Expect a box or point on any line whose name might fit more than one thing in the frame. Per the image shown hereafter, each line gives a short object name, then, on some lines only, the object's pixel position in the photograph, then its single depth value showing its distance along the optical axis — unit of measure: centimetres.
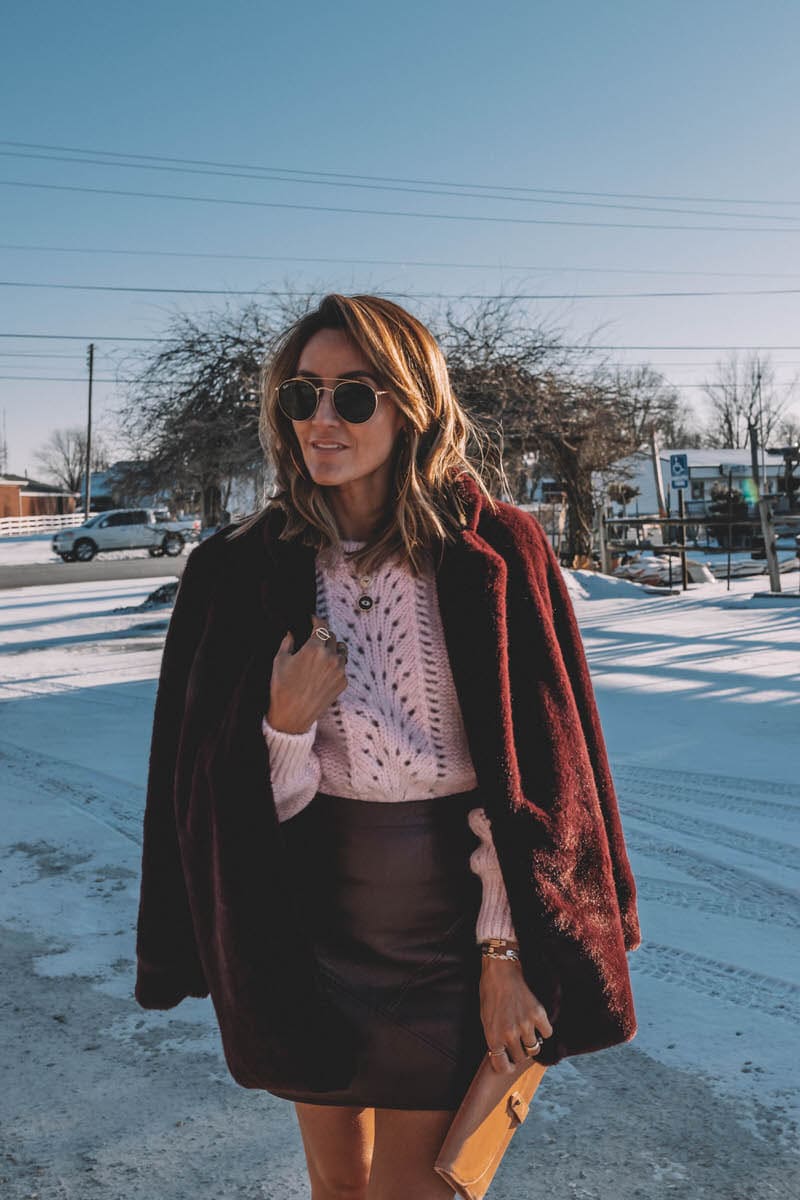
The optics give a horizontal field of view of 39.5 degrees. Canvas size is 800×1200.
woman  167
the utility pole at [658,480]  2786
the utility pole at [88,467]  5025
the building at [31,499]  6438
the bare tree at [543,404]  1827
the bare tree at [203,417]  1661
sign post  1980
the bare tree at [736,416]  7510
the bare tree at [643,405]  2011
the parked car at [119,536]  3500
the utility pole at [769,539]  1550
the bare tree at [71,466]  10462
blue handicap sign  1995
